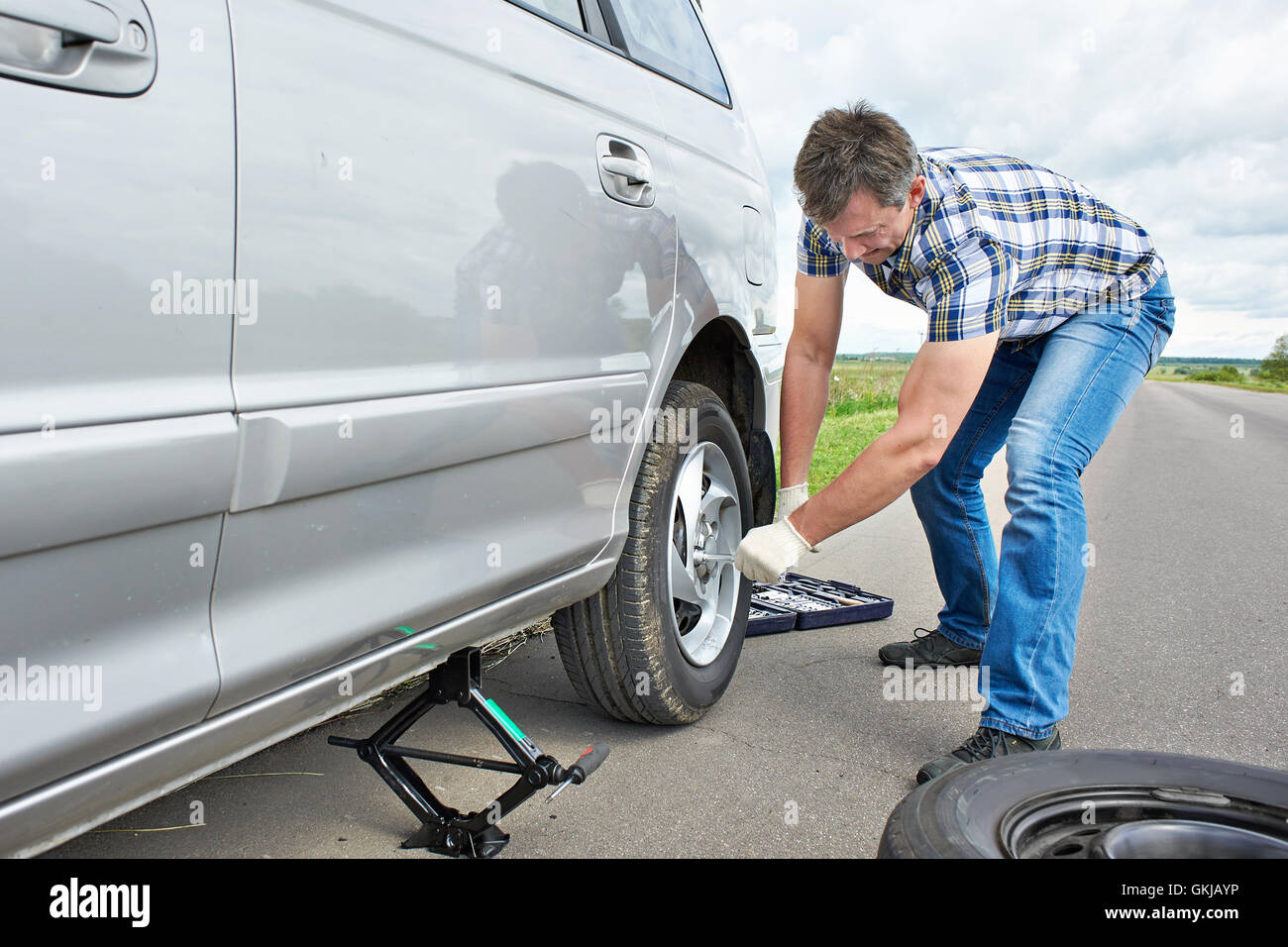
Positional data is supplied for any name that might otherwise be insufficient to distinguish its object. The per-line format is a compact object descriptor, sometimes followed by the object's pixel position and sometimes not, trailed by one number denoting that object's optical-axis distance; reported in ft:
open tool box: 11.48
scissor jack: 6.32
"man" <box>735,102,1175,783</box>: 7.37
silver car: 3.37
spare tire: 4.75
